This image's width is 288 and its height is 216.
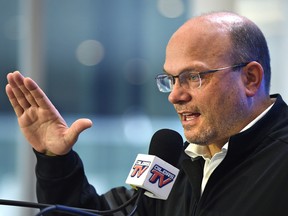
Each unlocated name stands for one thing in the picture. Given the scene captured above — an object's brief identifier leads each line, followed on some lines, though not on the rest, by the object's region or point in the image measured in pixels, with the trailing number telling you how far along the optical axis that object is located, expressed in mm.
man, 4748
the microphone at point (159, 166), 4800
